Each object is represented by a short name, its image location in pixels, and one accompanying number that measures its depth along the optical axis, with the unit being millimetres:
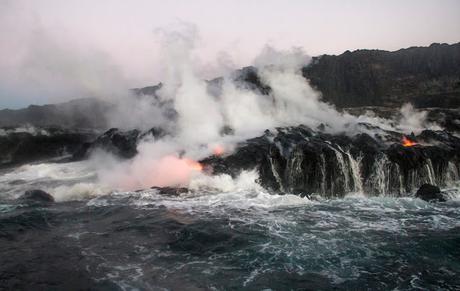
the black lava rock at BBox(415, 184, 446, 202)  23433
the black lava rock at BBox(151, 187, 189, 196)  23530
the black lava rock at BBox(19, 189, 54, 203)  23334
